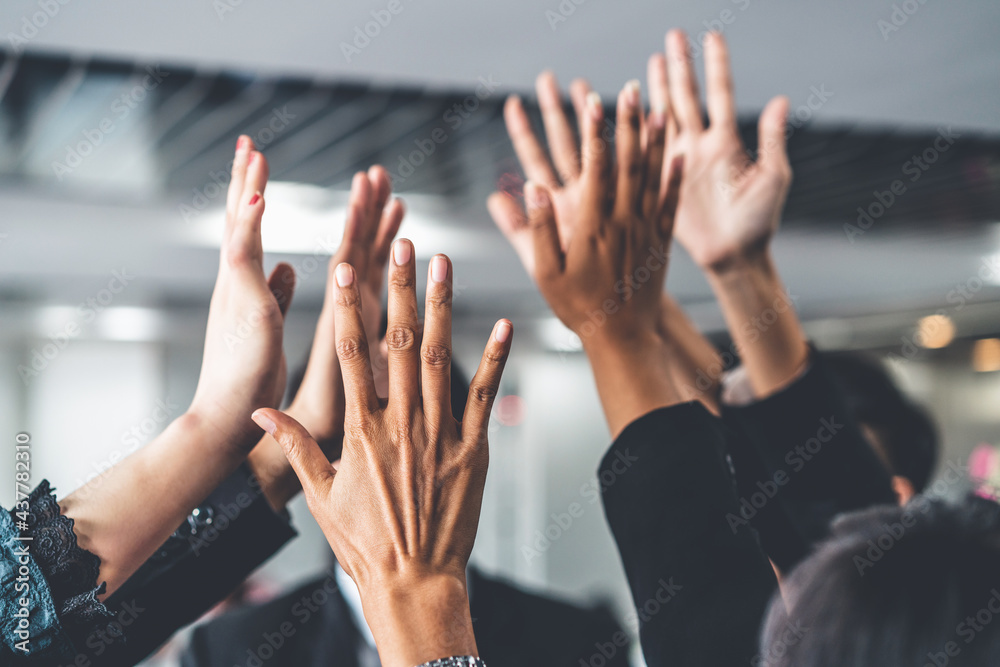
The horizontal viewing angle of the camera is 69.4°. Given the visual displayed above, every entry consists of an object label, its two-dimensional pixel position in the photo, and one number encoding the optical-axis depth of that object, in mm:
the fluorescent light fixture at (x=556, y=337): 6591
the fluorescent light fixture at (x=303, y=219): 3736
